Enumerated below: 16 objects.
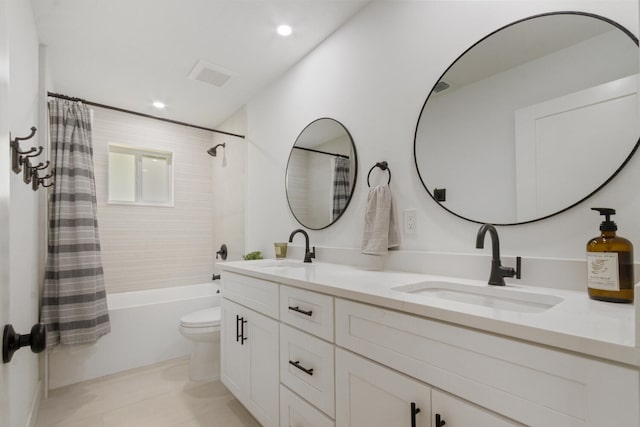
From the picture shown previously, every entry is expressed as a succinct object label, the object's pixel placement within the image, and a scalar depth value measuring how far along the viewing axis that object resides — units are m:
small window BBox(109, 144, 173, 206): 3.42
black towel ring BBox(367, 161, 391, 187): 1.66
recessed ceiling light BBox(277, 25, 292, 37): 2.01
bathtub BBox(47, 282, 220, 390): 2.33
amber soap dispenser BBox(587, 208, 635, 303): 0.84
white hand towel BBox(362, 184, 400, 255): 1.56
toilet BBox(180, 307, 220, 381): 2.31
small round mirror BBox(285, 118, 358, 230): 1.94
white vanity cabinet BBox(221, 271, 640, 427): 0.59
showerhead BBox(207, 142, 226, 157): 3.42
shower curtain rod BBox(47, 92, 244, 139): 2.17
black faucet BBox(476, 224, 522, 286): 1.11
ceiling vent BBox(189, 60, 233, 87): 2.43
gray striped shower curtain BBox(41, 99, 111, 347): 2.20
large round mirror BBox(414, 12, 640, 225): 0.99
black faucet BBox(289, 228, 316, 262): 2.05
